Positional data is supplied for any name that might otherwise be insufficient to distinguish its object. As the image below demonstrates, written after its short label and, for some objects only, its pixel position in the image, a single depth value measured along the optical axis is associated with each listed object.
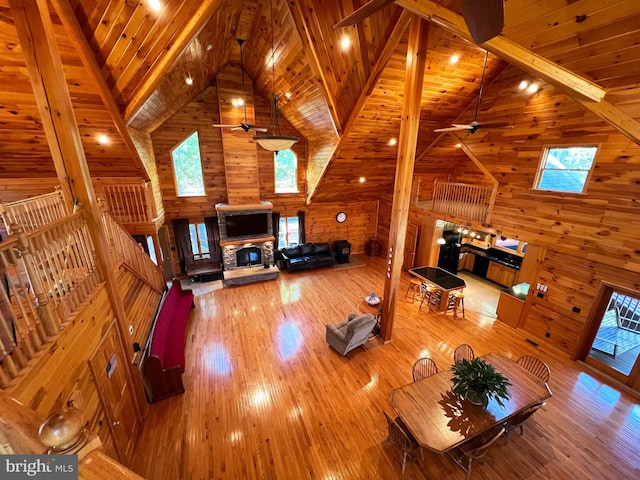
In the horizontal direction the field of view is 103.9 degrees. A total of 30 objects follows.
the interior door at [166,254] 7.60
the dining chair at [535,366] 3.75
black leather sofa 8.78
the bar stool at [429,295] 6.39
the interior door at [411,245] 8.53
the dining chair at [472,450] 2.92
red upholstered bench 3.89
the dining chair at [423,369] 3.93
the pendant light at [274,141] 3.64
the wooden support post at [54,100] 2.39
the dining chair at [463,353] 4.14
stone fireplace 7.76
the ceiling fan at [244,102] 4.37
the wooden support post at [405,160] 3.92
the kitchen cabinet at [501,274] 7.69
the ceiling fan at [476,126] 4.01
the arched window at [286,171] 8.70
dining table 2.77
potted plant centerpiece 2.95
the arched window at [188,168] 7.54
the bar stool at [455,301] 6.22
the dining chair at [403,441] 2.99
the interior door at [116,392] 2.81
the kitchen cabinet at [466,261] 8.98
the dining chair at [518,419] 3.23
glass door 4.54
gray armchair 4.70
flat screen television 7.84
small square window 4.62
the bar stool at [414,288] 7.05
